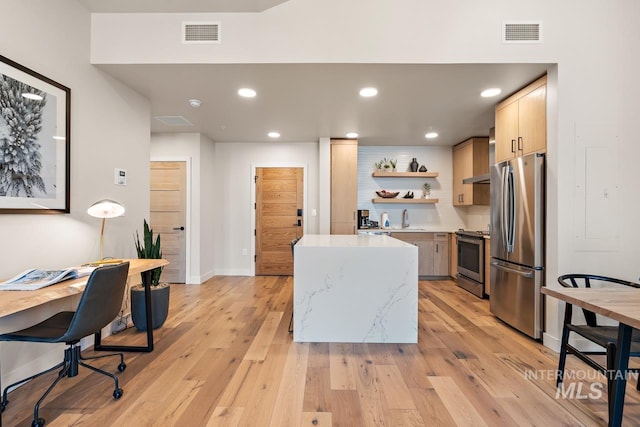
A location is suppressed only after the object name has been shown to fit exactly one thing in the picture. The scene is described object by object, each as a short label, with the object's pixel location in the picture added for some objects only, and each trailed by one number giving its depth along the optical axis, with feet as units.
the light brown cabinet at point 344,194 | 16.21
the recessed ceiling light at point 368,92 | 10.02
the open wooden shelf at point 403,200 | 17.85
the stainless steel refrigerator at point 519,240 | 8.82
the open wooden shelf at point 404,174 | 17.84
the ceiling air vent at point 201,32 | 8.36
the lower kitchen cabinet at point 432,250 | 16.99
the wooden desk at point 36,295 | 4.40
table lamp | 7.97
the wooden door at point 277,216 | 17.85
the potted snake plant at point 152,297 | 9.61
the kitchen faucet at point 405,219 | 18.47
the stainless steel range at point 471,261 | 13.82
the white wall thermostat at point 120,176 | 9.43
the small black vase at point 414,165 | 18.19
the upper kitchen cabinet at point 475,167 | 15.87
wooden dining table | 4.30
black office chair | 5.45
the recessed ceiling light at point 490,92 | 9.95
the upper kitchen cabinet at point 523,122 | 8.88
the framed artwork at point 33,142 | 6.17
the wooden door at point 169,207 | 15.88
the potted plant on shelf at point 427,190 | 18.51
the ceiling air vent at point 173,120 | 13.20
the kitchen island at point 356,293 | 8.68
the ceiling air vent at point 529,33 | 8.19
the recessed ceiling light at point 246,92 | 10.16
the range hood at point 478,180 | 13.98
